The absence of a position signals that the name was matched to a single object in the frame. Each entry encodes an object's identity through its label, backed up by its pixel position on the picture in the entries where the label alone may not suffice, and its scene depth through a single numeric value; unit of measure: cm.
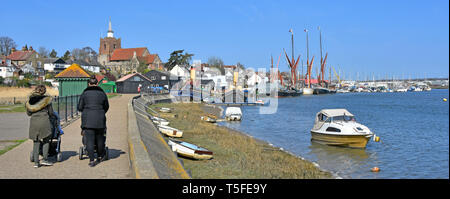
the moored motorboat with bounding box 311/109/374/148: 2406
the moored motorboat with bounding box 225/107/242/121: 4366
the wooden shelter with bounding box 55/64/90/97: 4512
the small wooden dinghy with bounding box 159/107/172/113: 4244
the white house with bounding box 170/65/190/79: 12651
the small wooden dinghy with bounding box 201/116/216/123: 3874
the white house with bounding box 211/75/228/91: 13184
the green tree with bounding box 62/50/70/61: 15910
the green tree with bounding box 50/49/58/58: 16114
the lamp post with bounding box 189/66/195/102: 7228
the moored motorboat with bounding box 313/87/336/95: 14762
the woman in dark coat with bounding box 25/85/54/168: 933
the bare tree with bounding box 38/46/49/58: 14862
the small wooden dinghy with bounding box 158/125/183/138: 2197
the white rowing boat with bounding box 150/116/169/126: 2619
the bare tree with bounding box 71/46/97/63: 18038
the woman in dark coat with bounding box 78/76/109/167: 926
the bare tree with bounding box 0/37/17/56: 14888
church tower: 17585
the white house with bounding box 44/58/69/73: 12770
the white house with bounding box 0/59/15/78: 10421
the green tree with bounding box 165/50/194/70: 14012
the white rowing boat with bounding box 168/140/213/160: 1569
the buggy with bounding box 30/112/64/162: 1005
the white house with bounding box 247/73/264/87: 14735
